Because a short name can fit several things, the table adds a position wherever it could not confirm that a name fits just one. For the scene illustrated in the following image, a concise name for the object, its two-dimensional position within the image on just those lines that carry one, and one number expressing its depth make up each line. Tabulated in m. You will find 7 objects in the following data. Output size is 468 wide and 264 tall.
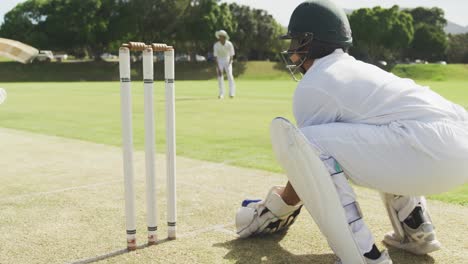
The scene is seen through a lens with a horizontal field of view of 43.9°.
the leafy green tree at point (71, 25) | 52.78
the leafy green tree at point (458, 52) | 83.56
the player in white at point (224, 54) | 16.92
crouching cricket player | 2.74
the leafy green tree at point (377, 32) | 67.81
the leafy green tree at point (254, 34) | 65.25
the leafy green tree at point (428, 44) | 81.00
